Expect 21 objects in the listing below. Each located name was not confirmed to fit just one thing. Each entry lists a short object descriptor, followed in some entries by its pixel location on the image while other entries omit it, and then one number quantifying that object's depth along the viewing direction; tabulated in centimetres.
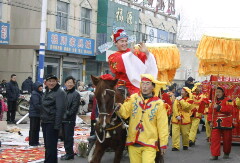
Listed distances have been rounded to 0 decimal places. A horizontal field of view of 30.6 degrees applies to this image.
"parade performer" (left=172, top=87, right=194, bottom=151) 1209
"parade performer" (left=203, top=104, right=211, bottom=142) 1396
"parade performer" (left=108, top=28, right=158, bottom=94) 755
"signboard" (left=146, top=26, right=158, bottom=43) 3731
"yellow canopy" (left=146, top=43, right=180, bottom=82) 1153
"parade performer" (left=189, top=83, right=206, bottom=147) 1302
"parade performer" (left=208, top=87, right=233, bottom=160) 1065
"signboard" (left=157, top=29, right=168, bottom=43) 3933
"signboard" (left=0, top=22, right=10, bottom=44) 2261
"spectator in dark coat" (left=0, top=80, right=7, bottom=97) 2016
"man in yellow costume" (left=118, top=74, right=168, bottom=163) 627
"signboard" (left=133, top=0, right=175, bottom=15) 3646
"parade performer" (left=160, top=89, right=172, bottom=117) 1039
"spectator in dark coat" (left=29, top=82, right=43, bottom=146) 1135
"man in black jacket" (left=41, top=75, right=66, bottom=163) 799
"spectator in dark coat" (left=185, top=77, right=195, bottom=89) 1733
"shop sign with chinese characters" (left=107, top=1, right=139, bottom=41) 3005
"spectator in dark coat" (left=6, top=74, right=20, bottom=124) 1633
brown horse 640
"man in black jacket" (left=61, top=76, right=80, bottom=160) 979
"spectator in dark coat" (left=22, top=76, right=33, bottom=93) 2053
